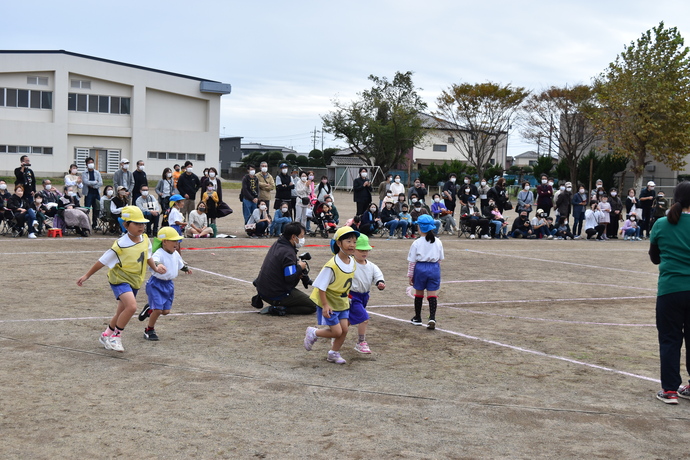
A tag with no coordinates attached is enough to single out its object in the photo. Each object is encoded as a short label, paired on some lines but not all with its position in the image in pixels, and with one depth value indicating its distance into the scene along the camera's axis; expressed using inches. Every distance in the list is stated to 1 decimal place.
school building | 1926.7
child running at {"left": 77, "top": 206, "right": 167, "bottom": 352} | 291.0
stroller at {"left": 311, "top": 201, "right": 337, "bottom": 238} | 856.9
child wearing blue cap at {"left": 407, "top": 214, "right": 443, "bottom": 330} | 353.1
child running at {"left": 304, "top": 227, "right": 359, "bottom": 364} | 280.4
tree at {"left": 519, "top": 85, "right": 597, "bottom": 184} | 2048.5
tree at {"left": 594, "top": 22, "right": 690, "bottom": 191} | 1608.0
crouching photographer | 370.6
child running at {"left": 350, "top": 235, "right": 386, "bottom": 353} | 297.3
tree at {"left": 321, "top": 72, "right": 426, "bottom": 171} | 2440.9
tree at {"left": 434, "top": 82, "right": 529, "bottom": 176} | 2082.9
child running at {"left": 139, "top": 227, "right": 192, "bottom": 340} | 308.2
